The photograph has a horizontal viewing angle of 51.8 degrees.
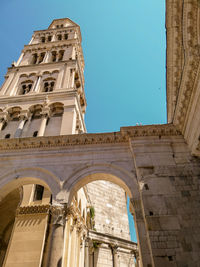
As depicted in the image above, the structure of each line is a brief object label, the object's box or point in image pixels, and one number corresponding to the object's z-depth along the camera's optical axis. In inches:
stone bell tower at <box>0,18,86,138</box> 617.0
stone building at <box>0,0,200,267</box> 288.4
